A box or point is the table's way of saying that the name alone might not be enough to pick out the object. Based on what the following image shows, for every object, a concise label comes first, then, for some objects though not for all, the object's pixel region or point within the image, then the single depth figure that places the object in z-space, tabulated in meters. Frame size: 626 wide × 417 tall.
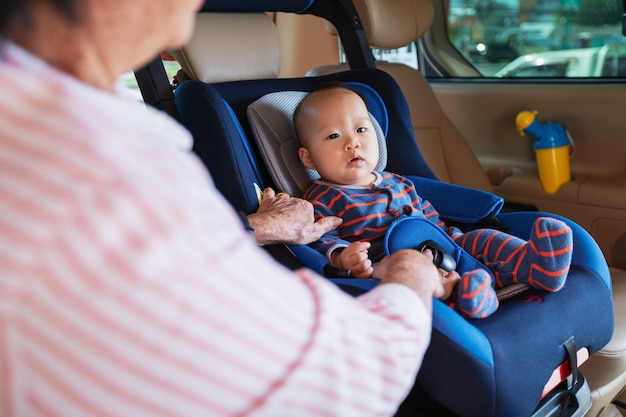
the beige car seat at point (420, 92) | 2.54
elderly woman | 0.64
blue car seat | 1.28
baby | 1.51
